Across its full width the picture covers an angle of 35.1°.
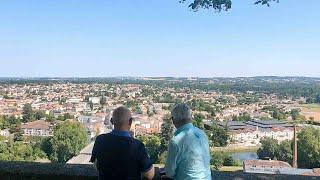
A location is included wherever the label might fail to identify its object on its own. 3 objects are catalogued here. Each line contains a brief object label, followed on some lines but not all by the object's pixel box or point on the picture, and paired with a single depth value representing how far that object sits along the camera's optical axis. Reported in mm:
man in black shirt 2801
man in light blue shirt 2846
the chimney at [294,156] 34909
